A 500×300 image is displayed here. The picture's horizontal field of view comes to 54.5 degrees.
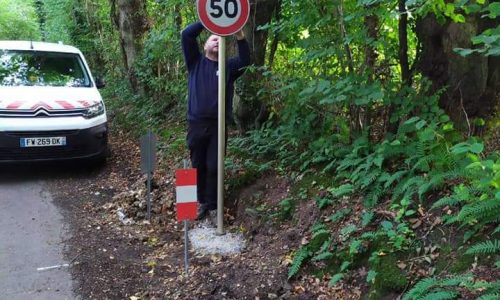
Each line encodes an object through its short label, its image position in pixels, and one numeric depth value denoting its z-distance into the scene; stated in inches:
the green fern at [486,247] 127.2
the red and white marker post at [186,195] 187.3
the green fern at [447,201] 144.8
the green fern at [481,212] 132.0
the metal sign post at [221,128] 197.3
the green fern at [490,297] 110.5
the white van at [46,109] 282.7
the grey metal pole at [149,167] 239.7
